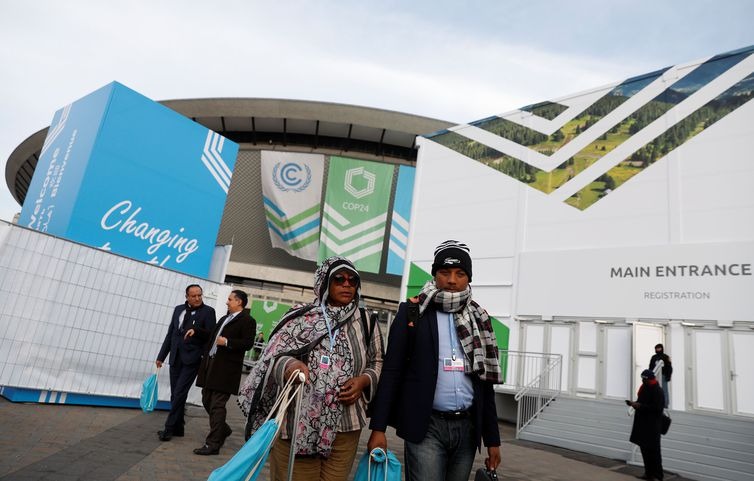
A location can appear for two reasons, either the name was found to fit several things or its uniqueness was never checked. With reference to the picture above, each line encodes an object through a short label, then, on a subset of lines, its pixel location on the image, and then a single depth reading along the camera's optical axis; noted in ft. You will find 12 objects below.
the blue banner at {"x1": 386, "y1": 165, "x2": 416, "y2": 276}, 68.80
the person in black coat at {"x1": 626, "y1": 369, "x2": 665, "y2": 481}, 22.81
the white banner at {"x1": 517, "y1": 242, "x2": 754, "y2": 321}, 35.32
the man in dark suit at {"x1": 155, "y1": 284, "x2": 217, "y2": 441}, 17.78
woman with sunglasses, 7.61
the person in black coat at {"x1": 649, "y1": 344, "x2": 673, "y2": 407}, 33.83
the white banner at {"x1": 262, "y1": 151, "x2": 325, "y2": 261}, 73.05
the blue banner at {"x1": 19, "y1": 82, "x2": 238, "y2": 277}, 26.68
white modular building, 35.91
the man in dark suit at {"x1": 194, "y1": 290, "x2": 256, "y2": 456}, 16.51
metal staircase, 25.81
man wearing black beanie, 7.36
